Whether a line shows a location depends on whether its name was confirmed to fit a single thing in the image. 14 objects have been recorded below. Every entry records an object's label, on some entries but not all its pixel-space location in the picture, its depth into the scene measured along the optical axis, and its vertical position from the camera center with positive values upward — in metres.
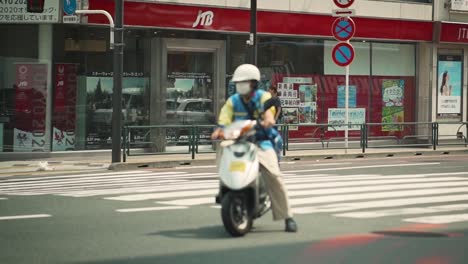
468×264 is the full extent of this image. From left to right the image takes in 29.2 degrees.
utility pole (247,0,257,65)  24.38 +2.06
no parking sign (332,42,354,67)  25.02 +1.62
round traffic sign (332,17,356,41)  24.97 +2.32
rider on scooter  9.86 -0.08
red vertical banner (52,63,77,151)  24.56 +0.03
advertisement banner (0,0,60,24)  23.89 +2.52
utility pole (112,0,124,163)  22.11 +0.34
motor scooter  9.40 -0.71
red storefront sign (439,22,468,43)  31.41 +2.85
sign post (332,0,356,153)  24.98 +2.15
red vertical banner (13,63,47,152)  24.36 -0.01
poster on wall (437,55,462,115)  32.16 +1.02
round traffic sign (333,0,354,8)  25.12 +3.05
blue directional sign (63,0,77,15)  23.59 +2.66
